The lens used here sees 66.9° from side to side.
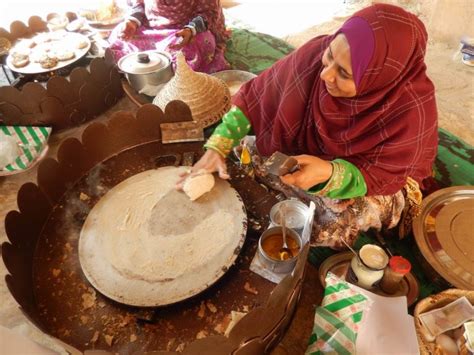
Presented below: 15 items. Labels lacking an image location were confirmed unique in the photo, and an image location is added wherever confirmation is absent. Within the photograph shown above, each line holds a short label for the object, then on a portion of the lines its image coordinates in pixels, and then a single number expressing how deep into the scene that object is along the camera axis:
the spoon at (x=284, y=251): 1.33
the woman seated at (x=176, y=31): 2.59
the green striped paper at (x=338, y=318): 1.24
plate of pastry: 2.48
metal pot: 2.38
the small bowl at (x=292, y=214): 1.45
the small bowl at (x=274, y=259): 1.25
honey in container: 1.34
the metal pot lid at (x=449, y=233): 1.56
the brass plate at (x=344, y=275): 1.53
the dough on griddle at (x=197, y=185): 1.47
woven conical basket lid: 2.13
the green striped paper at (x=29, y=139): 2.20
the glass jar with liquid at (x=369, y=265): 1.43
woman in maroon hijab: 1.11
